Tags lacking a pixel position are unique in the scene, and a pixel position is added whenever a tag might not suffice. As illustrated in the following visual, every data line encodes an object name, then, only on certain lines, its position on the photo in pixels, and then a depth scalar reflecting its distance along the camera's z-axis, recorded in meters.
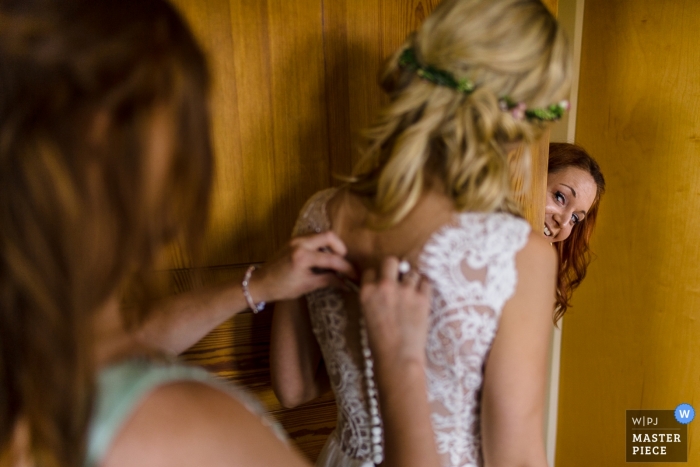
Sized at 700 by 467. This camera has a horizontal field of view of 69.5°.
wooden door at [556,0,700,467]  1.59
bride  0.69
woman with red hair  1.74
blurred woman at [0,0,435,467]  0.39
